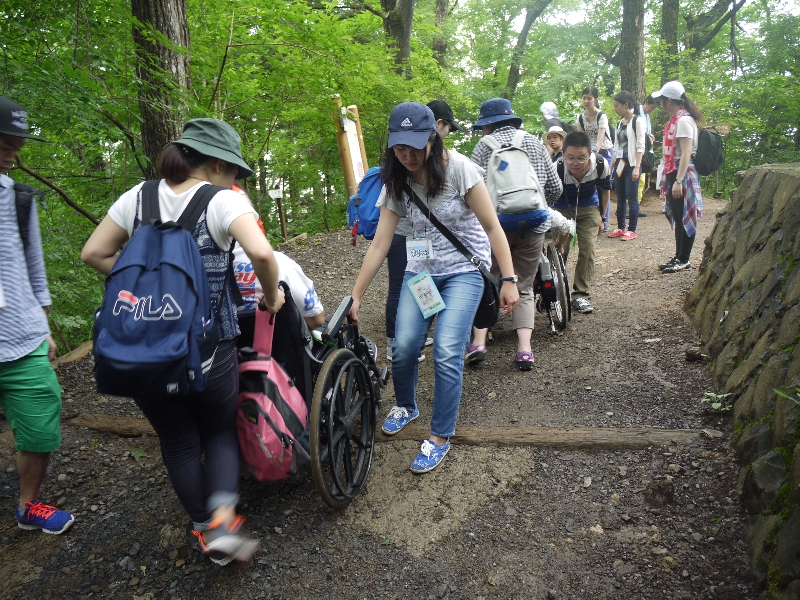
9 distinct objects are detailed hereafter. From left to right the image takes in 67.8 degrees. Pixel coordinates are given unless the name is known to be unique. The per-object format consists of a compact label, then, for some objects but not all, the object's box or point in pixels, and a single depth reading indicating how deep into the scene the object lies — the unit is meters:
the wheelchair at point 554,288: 5.32
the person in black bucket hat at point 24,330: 2.70
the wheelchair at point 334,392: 2.76
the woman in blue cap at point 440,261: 3.28
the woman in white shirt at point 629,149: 9.09
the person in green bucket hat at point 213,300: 2.35
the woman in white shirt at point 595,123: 8.48
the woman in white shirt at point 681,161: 6.46
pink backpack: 2.69
